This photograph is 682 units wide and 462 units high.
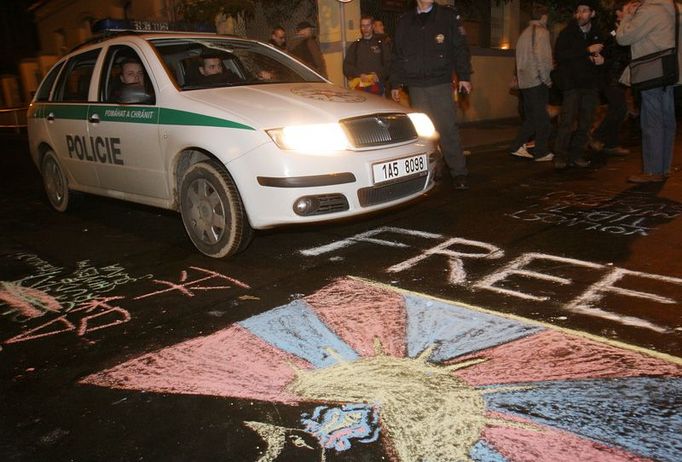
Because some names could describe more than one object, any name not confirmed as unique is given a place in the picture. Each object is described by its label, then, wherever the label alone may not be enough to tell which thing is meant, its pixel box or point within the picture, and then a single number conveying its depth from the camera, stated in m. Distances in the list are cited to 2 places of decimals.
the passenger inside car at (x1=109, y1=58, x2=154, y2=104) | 4.34
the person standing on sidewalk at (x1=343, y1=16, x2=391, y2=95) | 8.26
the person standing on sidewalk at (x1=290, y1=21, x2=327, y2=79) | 8.44
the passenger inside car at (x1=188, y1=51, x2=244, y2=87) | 4.48
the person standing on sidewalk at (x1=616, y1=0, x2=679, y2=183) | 5.22
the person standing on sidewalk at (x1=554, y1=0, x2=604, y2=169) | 6.62
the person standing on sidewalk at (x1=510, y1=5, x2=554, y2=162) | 7.16
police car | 3.70
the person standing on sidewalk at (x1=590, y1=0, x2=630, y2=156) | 7.43
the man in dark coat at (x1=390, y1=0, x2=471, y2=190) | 5.64
